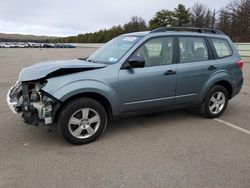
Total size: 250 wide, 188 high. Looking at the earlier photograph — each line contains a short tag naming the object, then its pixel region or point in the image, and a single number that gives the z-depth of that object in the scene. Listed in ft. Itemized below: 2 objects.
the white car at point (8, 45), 180.12
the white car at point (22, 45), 190.67
